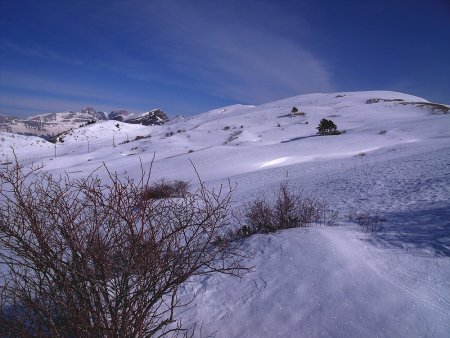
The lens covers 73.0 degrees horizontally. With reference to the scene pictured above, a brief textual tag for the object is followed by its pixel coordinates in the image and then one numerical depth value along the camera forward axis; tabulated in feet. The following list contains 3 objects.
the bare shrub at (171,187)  31.68
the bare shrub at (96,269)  7.16
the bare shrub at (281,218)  17.80
